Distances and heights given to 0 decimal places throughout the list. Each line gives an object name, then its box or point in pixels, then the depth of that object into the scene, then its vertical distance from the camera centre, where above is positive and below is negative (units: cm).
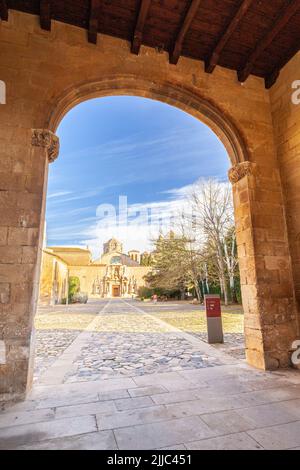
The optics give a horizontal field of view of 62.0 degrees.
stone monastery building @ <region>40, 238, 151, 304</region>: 4381 +248
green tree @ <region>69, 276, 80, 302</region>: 2738 -5
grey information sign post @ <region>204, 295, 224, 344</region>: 559 -77
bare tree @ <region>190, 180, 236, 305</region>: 1515 +400
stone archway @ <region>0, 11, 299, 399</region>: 283 +192
